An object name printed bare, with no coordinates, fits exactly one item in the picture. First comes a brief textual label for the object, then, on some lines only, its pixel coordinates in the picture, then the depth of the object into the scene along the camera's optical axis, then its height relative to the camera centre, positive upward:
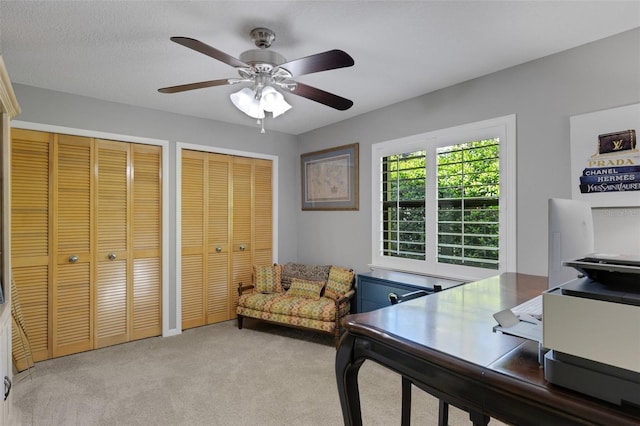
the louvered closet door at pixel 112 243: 3.34 -0.29
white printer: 0.54 -0.21
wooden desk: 0.63 -0.36
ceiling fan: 1.71 +0.82
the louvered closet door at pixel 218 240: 4.04 -0.32
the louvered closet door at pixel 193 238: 3.86 -0.28
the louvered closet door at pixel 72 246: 3.12 -0.29
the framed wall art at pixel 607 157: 2.04 +0.35
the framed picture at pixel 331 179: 4.00 +0.46
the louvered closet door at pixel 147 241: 3.55 -0.29
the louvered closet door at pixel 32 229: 2.94 -0.12
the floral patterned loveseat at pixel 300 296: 3.38 -0.94
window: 2.69 +0.11
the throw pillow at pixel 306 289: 3.75 -0.86
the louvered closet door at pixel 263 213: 4.45 +0.01
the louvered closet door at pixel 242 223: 4.25 -0.12
